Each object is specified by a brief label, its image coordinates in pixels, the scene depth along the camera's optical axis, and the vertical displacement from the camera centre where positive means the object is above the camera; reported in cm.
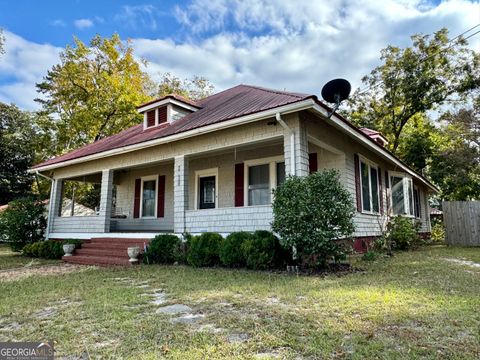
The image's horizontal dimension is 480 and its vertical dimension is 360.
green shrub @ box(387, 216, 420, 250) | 1040 -21
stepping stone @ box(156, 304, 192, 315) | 353 -92
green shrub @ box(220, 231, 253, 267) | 646 -48
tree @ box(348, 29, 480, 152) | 1738 +823
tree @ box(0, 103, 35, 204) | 2534 +572
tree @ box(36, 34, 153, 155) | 1986 +827
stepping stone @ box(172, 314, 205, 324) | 320 -92
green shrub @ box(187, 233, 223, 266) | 692 -53
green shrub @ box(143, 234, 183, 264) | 764 -57
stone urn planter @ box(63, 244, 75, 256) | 963 -67
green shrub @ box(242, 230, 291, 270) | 612 -49
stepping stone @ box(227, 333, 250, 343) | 264 -92
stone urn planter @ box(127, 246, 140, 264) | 789 -65
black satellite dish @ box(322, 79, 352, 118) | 591 +245
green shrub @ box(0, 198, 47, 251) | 1141 +12
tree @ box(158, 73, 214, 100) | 2550 +1106
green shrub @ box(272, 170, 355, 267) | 570 +16
